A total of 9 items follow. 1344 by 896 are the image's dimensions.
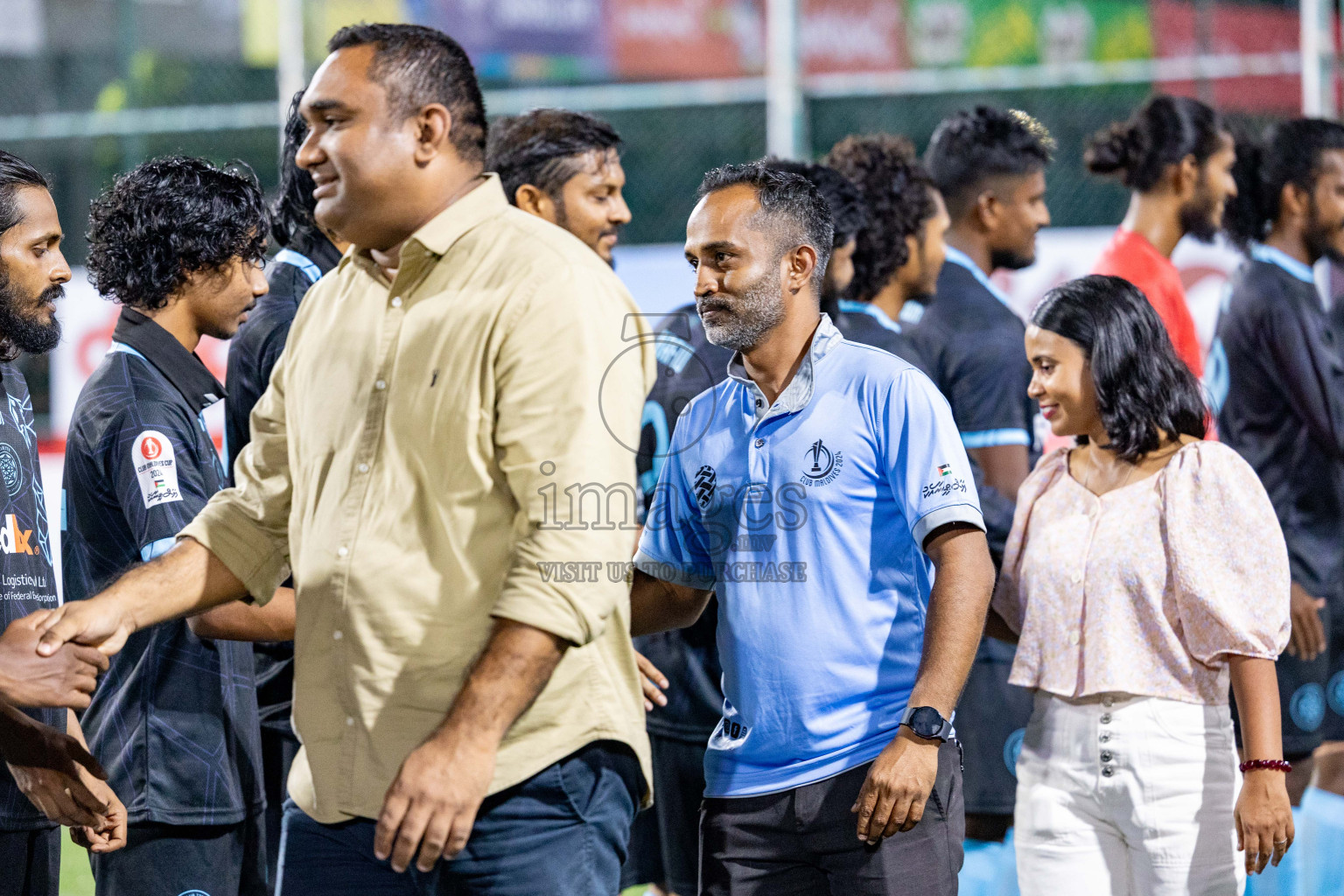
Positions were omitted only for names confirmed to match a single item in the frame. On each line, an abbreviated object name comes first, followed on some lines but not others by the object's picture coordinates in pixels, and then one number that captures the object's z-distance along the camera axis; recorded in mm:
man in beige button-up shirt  4609
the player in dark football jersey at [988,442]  9422
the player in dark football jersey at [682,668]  8359
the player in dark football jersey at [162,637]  6477
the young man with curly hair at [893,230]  10102
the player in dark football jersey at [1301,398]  10234
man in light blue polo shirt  5898
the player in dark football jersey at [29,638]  5672
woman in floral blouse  6680
